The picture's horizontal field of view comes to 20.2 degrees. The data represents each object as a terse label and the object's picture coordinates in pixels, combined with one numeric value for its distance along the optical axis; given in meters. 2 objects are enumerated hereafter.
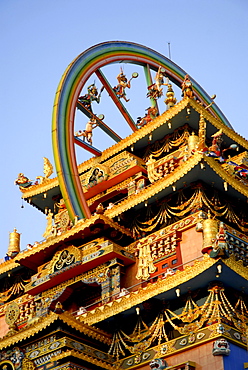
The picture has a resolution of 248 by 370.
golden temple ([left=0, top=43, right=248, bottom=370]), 18.97
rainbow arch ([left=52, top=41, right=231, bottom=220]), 26.28
